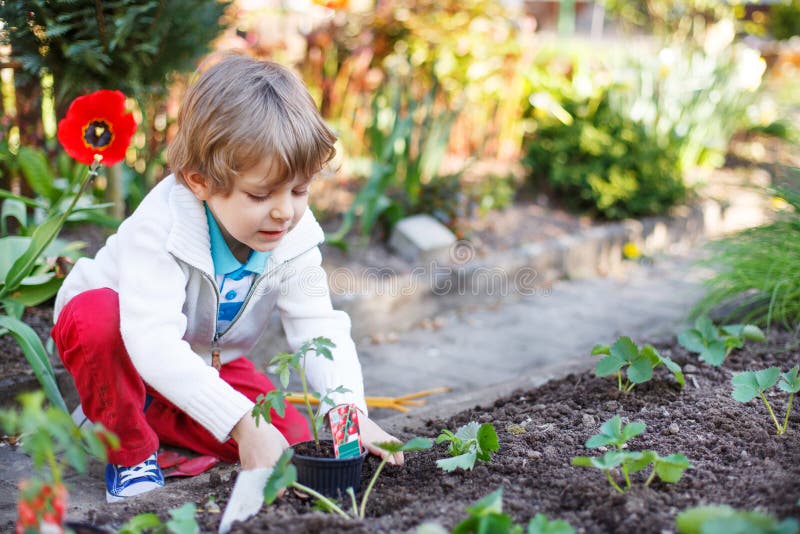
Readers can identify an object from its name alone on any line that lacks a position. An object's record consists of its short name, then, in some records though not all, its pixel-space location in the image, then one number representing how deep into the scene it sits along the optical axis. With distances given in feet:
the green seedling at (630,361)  6.54
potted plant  5.14
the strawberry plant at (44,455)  3.50
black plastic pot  5.17
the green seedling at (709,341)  7.34
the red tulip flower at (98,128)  7.21
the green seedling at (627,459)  4.81
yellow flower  15.44
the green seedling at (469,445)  5.50
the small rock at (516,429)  6.40
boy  5.63
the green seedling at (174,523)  4.33
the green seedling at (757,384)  5.85
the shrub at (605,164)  15.84
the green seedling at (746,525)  3.64
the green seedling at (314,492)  4.50
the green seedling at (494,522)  4.16
